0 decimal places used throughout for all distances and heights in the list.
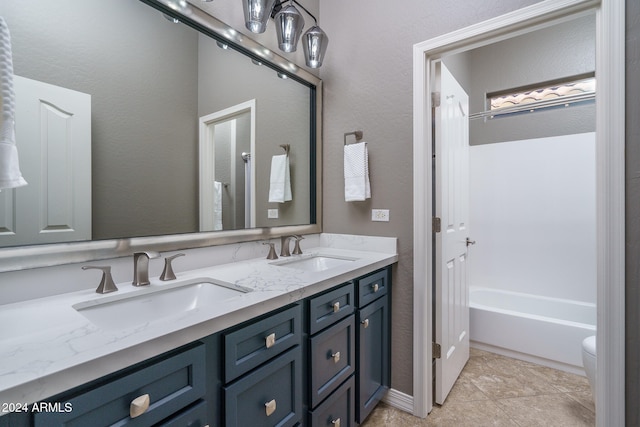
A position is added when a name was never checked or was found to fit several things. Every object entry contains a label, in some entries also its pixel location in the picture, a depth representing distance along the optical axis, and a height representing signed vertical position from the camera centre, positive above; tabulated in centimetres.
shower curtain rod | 247 +94
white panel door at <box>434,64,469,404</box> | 178 -12
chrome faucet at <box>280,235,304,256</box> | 179 -19
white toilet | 154 -75
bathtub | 215 -89
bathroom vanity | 59 -36
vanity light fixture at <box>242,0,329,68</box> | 143 +99
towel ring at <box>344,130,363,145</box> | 195 +52
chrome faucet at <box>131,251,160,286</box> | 111 -19
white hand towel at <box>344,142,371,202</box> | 188 +26
